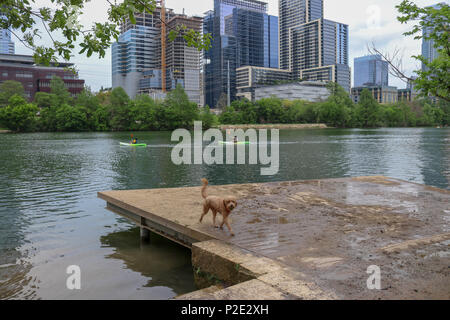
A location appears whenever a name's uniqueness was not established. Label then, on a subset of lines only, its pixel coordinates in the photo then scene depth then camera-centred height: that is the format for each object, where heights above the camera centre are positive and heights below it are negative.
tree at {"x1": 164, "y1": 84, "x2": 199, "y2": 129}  121.69 +8.05
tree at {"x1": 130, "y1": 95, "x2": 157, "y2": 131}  116.00 +5.62
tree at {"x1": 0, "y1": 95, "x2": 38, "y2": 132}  97.38 +5.25
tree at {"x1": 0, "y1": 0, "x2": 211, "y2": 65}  5.71 +1.73
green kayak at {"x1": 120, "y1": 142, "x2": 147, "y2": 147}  52.22 -1.56
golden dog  7.50 -1.50
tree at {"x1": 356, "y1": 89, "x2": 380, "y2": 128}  151.00 +8.89
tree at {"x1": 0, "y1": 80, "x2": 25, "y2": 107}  109.12 +14.41
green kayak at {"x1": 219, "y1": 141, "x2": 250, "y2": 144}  54.37 -1.30
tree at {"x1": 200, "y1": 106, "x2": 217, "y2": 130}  126.94 +4.82
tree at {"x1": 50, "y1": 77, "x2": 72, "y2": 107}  123.31 +14.76
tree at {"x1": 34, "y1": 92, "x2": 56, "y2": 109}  117.06 +10.96
